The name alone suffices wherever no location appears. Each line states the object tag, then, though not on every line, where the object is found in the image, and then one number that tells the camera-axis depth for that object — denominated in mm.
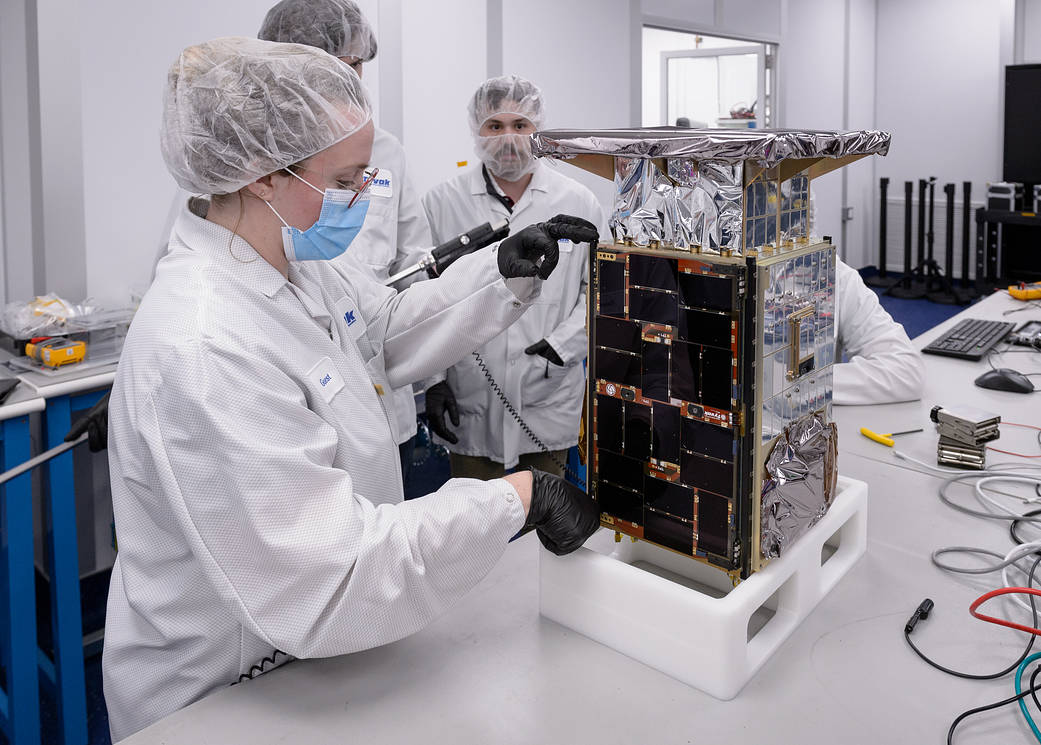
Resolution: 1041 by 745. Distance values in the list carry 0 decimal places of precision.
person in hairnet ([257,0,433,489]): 2023
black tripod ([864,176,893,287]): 6621
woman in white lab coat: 908
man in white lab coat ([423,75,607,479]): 2371
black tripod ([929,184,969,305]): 6191
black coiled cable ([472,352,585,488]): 2361
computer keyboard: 2389
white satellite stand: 967
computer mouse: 2068
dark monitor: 5766
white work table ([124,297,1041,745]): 918
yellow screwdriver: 1763
